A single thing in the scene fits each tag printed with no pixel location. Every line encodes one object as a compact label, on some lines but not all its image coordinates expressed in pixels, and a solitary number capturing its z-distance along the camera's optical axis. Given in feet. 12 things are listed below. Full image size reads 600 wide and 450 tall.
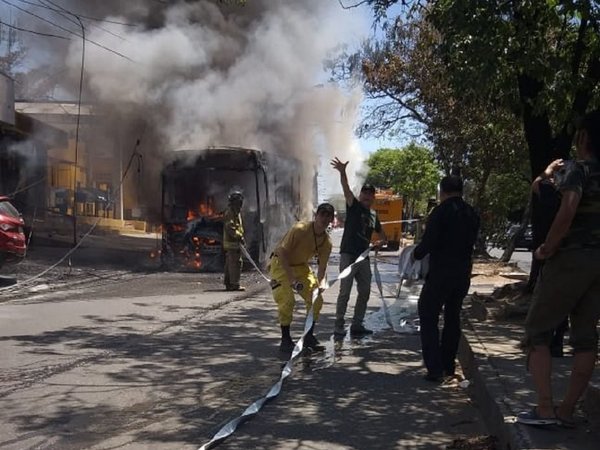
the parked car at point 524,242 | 95.04
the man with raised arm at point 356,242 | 26.58
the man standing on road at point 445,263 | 19.88
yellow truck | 103.55
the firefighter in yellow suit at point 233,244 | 41.37
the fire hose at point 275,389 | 15.21
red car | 39.37
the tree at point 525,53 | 22.82
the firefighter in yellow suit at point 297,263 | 22.81
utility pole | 60.91
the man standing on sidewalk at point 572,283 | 13.20
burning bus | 53.52
